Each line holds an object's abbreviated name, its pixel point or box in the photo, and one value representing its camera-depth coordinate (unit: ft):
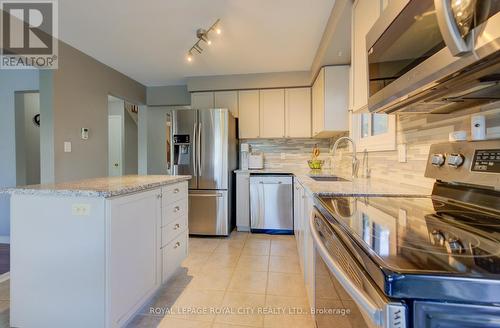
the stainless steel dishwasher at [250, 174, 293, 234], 11.20
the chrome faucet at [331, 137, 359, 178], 7.29
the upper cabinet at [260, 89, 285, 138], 12.27
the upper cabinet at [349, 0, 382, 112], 4.54
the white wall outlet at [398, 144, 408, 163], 4.89
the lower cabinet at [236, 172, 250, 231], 11.68
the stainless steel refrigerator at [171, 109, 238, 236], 10.88
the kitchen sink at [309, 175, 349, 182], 8.13
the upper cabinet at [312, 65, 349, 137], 9.31
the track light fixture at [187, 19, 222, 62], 7.56
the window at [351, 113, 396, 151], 5.52
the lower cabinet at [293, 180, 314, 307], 5.00
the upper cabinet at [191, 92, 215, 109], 12.63
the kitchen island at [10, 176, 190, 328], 4.29
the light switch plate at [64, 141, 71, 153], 8.89
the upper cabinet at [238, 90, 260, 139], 12.41
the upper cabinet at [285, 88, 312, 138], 12.10
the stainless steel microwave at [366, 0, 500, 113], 1.85
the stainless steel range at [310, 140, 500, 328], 1.28
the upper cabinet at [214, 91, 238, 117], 12.51
